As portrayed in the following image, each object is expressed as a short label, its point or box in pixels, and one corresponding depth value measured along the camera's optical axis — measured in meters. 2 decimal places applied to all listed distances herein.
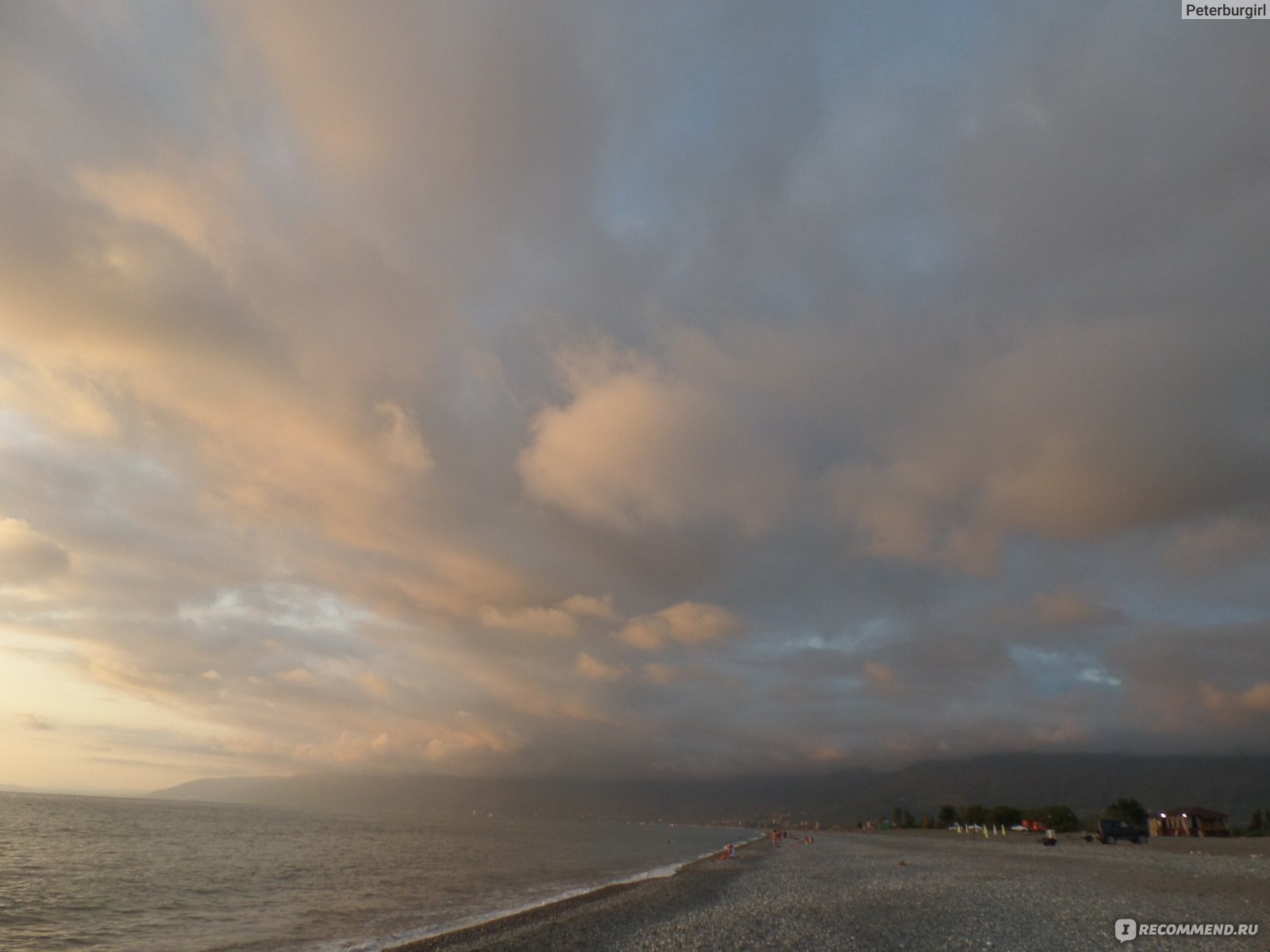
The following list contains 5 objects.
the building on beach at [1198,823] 90.81
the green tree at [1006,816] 158.38
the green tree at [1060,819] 136.50
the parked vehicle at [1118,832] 83.25
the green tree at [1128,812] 121.99
